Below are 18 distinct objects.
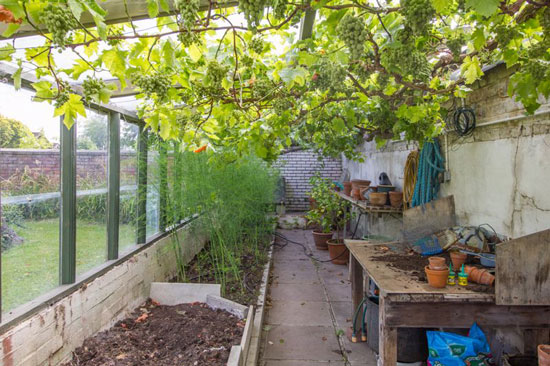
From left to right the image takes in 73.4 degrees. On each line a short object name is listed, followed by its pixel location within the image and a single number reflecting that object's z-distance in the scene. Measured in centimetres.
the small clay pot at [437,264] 211
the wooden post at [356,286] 362
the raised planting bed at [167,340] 267
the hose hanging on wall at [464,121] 320
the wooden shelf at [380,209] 470
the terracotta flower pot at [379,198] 483
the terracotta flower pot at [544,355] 178
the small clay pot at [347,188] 696
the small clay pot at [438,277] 210
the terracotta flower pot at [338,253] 639
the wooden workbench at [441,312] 202
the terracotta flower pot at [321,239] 739
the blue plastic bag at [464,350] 223
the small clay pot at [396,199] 474
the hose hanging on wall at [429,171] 378
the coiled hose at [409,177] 430
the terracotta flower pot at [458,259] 239
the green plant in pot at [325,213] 714
